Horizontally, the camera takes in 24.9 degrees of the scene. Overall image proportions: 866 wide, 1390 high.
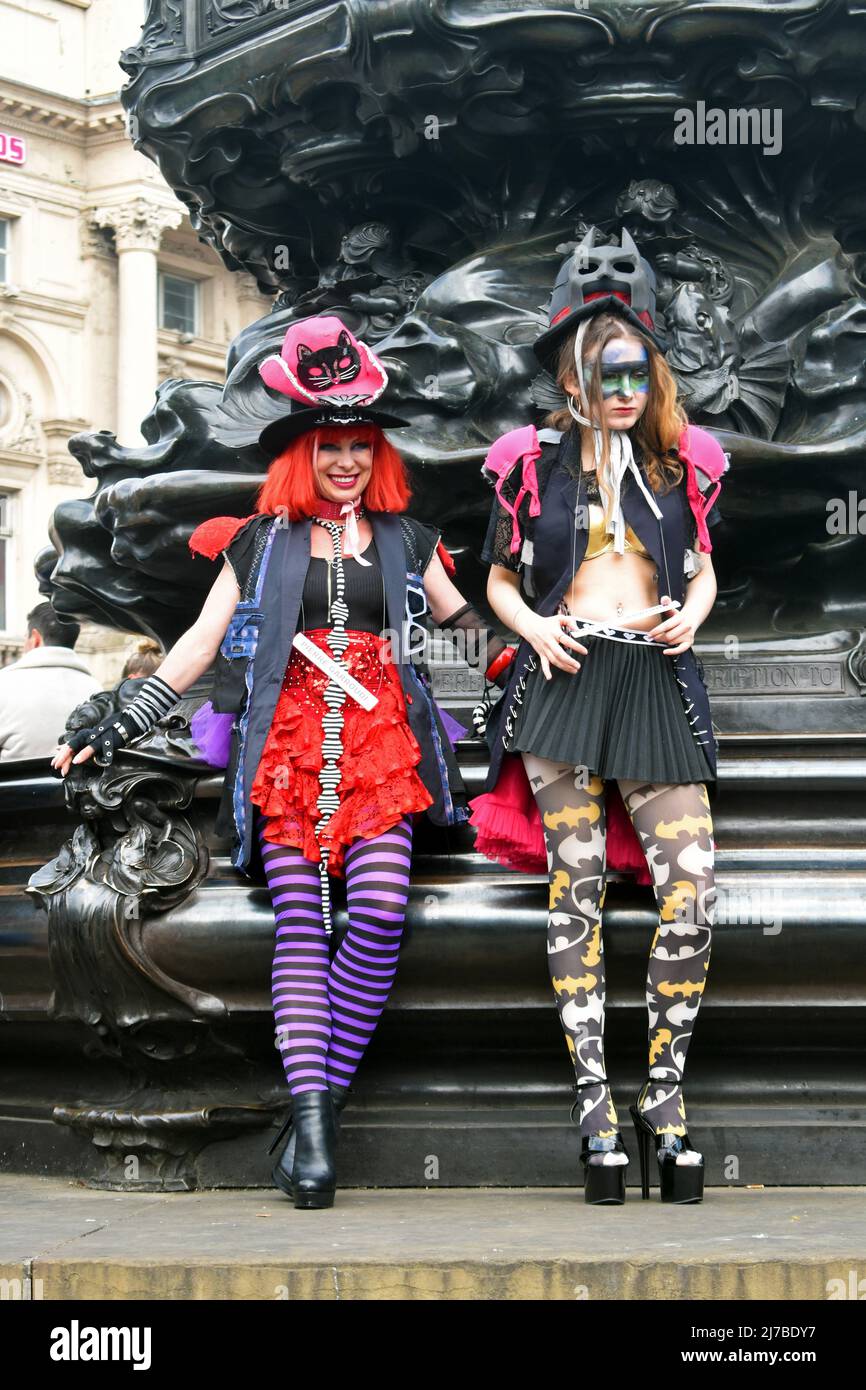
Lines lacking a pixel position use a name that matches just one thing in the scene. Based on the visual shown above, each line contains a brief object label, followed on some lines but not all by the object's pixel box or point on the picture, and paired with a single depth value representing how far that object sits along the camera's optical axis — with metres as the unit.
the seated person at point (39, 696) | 5.96
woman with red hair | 4.04
